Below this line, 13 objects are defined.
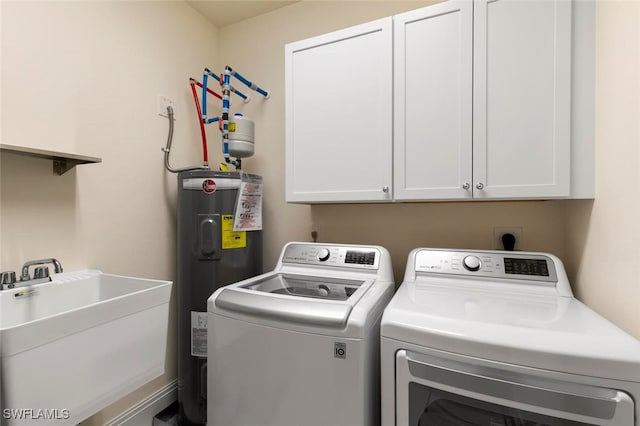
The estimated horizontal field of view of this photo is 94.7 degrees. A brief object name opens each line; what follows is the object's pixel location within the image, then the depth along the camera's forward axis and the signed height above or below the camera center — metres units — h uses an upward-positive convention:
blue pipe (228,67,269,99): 2.01 +0.86
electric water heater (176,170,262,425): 1.64 -0.29
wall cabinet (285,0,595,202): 1.17 +0.46
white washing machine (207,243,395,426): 0.97 -0.53
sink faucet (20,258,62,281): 1.14 -0.23
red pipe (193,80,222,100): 2.02 +0.83
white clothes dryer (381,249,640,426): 0.71 -0.41
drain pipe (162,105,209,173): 1.79 +0.38
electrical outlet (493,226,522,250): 1.53 -0.14
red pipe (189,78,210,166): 2.00 +0.64
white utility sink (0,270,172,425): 0.75 -0.41
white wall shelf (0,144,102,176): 1.05 +0.22
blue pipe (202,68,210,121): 1.96 +0.77
